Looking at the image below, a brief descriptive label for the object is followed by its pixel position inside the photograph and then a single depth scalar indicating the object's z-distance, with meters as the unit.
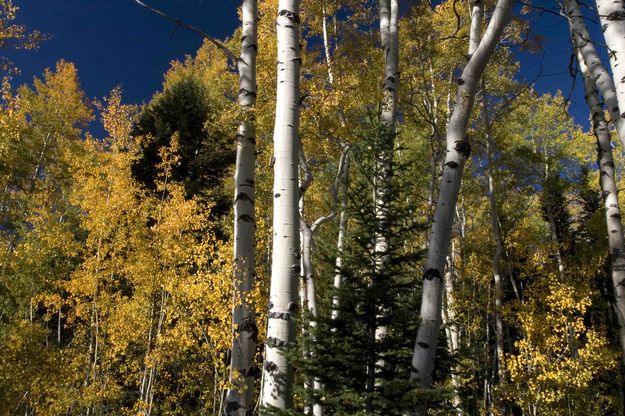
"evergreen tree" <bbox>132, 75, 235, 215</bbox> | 13.67
